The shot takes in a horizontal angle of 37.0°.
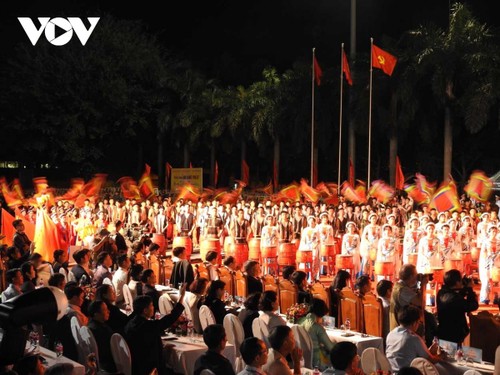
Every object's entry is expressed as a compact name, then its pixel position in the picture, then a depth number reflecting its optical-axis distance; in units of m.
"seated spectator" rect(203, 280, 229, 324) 9.14
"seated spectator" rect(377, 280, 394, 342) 9.38
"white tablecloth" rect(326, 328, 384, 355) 8.74
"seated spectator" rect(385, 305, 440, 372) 6.89
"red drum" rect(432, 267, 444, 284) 14.04
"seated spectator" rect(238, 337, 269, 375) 6.02
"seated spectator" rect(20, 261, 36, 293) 10.78
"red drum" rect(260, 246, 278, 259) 17.98
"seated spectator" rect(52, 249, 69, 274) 12.16
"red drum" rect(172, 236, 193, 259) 20.31
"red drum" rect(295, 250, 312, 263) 17.30
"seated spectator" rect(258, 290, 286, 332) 8.19
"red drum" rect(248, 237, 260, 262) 18.83
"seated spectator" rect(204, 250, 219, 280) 12.35
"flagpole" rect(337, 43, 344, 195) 31.26
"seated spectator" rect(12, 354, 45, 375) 5.75
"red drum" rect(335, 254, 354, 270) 16.39
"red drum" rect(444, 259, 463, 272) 15.43
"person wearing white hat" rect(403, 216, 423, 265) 16.14
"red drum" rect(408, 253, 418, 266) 15.79
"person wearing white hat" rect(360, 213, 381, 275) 16.89
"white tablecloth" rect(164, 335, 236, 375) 8.45
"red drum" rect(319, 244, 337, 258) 17.94
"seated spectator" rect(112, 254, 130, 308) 11.25
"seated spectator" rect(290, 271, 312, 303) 10.33
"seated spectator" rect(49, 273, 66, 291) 9.48
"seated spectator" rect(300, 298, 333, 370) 7.99
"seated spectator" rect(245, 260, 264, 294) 10.75
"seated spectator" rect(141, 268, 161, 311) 9.98
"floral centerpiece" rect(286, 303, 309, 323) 8.55
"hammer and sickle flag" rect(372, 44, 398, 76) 28.84
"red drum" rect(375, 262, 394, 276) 15.23
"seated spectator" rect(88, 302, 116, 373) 7.69
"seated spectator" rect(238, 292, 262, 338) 8.65
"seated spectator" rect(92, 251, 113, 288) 11.29
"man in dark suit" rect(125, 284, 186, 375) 7.50
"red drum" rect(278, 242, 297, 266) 17.75
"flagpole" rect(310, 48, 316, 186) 32.78
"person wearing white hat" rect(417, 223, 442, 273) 14.94
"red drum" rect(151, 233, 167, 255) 21.08
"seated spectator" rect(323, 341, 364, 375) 6.03
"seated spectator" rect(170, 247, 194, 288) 11.96
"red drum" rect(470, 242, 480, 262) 17.64
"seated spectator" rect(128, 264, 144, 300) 10.31
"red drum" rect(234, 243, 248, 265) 18.62
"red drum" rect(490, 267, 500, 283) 14.33
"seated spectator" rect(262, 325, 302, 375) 6.37
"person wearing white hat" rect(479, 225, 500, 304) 14.84
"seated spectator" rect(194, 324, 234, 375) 6.44
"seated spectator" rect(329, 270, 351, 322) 10.34
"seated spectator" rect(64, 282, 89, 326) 8.29
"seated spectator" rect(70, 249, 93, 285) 11.32
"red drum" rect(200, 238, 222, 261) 19.47
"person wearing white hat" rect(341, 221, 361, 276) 17.06
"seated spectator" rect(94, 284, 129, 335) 8.33
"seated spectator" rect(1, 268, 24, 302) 9.84
